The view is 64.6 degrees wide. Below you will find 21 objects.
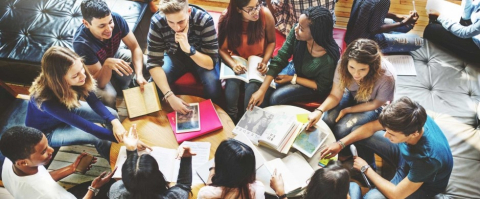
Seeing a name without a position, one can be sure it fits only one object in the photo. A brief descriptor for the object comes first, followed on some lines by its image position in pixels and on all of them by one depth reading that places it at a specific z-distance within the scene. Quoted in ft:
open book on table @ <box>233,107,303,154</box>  7.40
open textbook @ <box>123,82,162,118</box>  8.07
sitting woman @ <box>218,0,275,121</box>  8.87
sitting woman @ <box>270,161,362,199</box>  5.83
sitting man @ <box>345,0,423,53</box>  8.87
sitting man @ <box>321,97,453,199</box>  6.43
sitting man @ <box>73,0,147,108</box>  8.02
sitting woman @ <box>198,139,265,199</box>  6.00
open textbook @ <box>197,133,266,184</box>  7.14
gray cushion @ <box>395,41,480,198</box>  7.68
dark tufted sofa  9.74
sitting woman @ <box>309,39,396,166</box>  7.40
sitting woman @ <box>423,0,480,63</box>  9.30
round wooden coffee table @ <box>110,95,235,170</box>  7.68
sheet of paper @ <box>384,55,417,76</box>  9.54
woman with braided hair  7.82
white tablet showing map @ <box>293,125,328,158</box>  7.42
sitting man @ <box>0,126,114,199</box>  6.43
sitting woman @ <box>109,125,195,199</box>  5.73
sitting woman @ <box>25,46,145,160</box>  7.29
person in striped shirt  8.12
